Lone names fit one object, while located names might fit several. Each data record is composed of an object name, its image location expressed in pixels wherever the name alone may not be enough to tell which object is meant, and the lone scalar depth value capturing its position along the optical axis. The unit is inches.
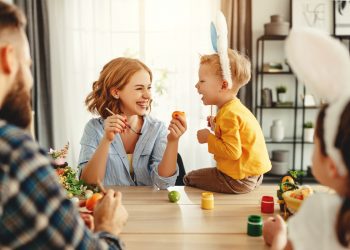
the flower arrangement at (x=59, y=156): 69.4
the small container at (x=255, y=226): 53.3
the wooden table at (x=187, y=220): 51.2
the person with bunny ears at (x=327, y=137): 35.8
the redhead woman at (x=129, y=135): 81.9
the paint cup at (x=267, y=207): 63.6
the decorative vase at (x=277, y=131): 182.1
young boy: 73.0
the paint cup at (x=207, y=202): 64.4
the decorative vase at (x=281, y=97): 183.4
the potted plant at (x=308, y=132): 182.7
